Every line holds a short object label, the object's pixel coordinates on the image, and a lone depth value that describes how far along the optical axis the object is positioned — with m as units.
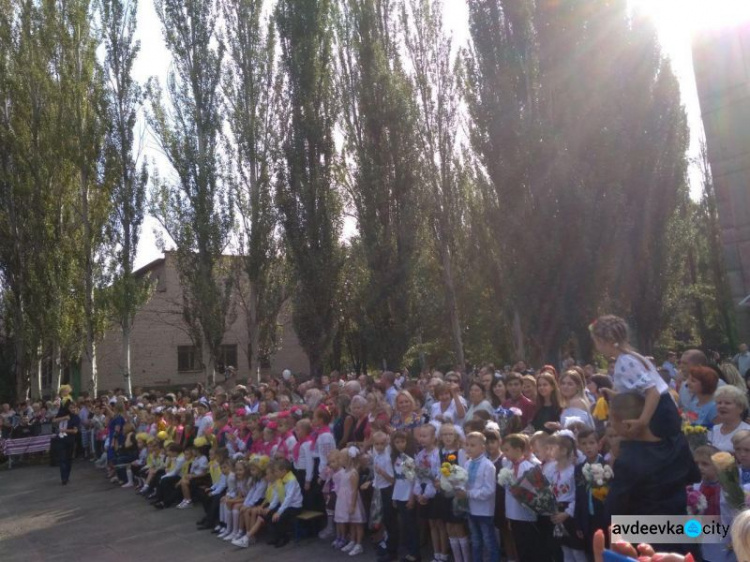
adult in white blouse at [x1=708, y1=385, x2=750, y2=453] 4.50
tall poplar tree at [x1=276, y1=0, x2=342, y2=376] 18.19
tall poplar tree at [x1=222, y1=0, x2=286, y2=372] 19.20
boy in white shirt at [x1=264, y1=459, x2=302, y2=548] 7.97
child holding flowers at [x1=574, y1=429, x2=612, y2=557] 5.06
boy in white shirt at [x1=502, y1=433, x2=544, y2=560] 5.59
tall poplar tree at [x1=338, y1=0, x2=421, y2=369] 18.00
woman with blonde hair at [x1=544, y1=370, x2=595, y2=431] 6.12
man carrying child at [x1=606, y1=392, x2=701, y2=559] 3.26
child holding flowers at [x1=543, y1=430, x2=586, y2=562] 5.23
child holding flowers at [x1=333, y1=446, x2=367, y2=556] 7.39
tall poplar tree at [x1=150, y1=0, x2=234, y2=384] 19.03
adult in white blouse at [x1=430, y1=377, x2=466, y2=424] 7.71
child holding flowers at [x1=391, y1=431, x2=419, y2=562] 6.55
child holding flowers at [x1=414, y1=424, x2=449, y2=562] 6.40
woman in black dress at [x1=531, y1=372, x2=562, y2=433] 6.67
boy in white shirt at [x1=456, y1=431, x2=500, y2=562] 5.87
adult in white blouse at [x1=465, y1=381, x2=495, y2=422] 7.31
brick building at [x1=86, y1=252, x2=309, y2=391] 28.68
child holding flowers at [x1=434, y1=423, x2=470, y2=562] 6.06
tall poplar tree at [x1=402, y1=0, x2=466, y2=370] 20.64
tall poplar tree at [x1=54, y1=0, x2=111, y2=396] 19.94
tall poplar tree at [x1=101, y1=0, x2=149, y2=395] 20.09
